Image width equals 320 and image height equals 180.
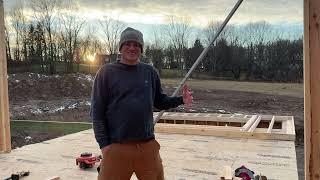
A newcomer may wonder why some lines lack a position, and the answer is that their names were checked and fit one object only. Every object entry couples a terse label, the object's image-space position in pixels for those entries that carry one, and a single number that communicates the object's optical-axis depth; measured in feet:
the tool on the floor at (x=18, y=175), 8.34
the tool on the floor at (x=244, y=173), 8.11
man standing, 5.23
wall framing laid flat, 13.56
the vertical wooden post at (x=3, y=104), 11.01
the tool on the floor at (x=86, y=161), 9.41
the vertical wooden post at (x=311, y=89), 5.80
